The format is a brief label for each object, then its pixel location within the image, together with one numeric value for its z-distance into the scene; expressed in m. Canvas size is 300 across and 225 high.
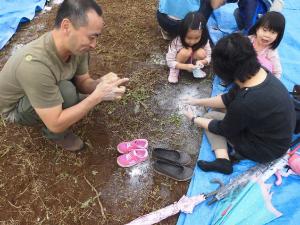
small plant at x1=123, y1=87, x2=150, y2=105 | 3.48
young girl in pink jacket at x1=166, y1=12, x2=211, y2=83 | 3.41
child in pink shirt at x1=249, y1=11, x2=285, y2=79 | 3.20
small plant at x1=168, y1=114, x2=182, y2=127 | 3.24
